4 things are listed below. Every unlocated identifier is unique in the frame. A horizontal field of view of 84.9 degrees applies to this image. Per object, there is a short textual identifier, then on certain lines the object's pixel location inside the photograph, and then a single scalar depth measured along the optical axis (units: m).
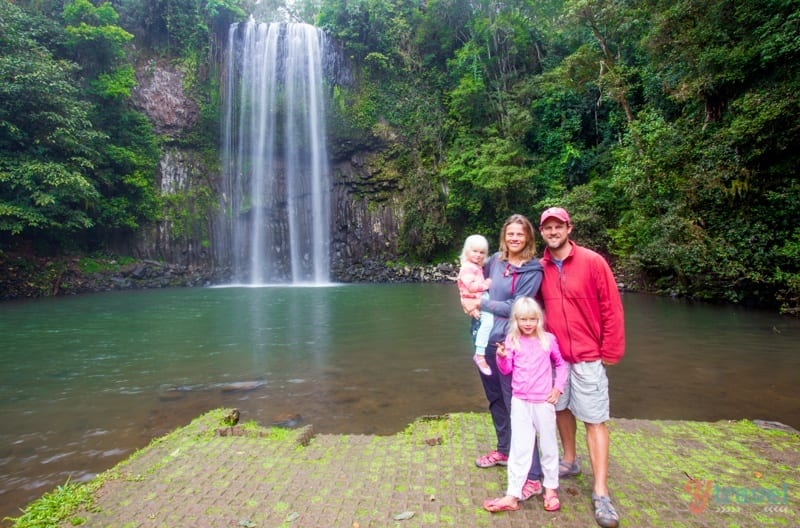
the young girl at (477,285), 2.62
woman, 2.49
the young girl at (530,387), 2.36
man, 2.38
